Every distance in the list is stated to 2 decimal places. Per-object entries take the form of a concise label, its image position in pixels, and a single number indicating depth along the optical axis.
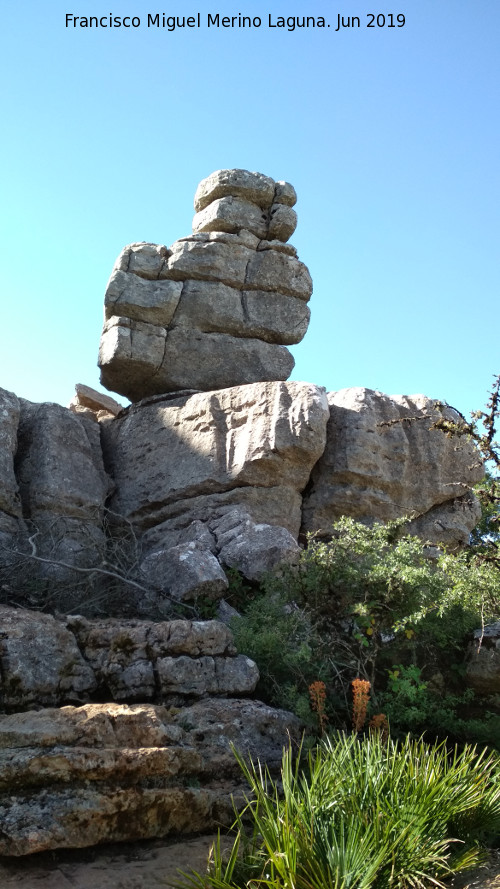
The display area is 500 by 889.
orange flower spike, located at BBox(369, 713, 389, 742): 6.05
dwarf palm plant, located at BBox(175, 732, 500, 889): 4.30
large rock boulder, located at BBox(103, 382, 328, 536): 10.20
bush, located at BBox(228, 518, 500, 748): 6.82
